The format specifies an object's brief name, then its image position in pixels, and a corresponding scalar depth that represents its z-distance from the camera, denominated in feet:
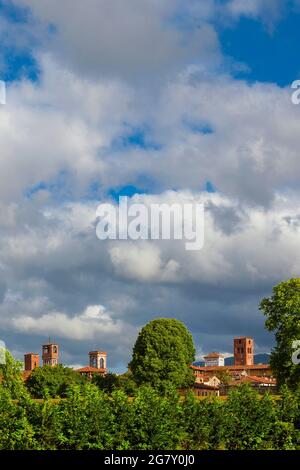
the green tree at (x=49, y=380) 343.26
